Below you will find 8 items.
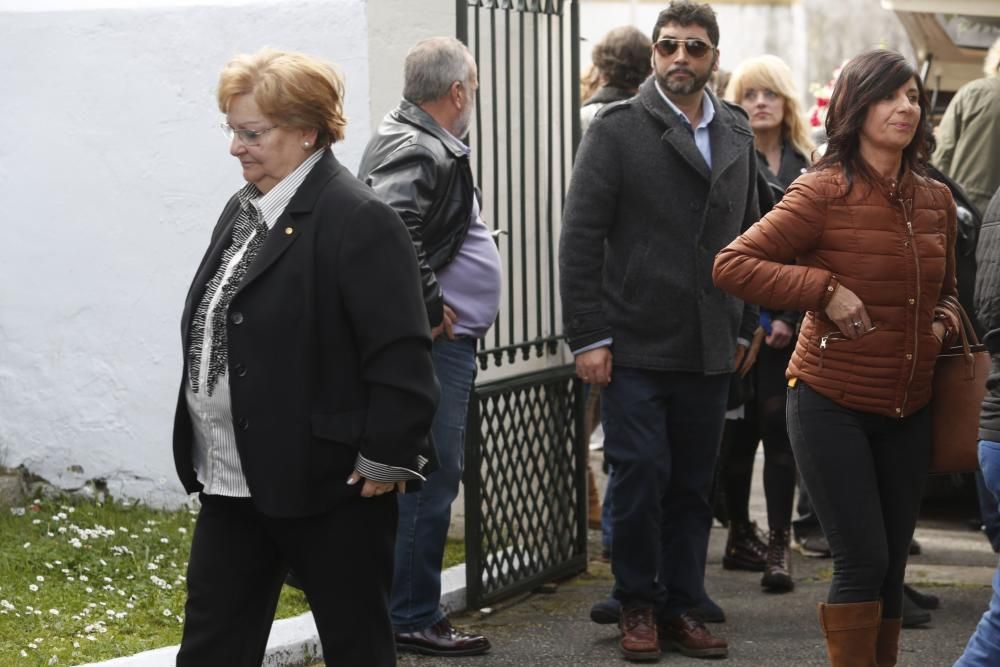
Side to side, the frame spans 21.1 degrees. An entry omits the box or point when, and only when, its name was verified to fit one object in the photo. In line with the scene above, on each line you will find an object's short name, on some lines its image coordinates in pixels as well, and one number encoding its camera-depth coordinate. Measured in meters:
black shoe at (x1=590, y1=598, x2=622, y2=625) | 9.82
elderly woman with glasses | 6.00
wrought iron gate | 10.31
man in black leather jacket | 8.54
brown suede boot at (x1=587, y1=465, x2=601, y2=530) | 13.10
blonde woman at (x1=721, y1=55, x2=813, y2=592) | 10.95
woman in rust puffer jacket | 7.36
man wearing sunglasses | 9.15
